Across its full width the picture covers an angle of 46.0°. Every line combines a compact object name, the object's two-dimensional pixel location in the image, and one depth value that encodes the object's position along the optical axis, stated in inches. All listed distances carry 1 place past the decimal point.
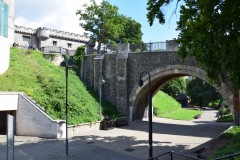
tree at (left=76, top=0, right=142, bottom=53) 1605.6
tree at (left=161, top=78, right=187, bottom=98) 2423.8
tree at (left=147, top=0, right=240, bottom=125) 443.8
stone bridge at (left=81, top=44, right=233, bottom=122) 1034.1
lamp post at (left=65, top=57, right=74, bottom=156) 619.8
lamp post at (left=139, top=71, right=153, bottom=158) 556.5
